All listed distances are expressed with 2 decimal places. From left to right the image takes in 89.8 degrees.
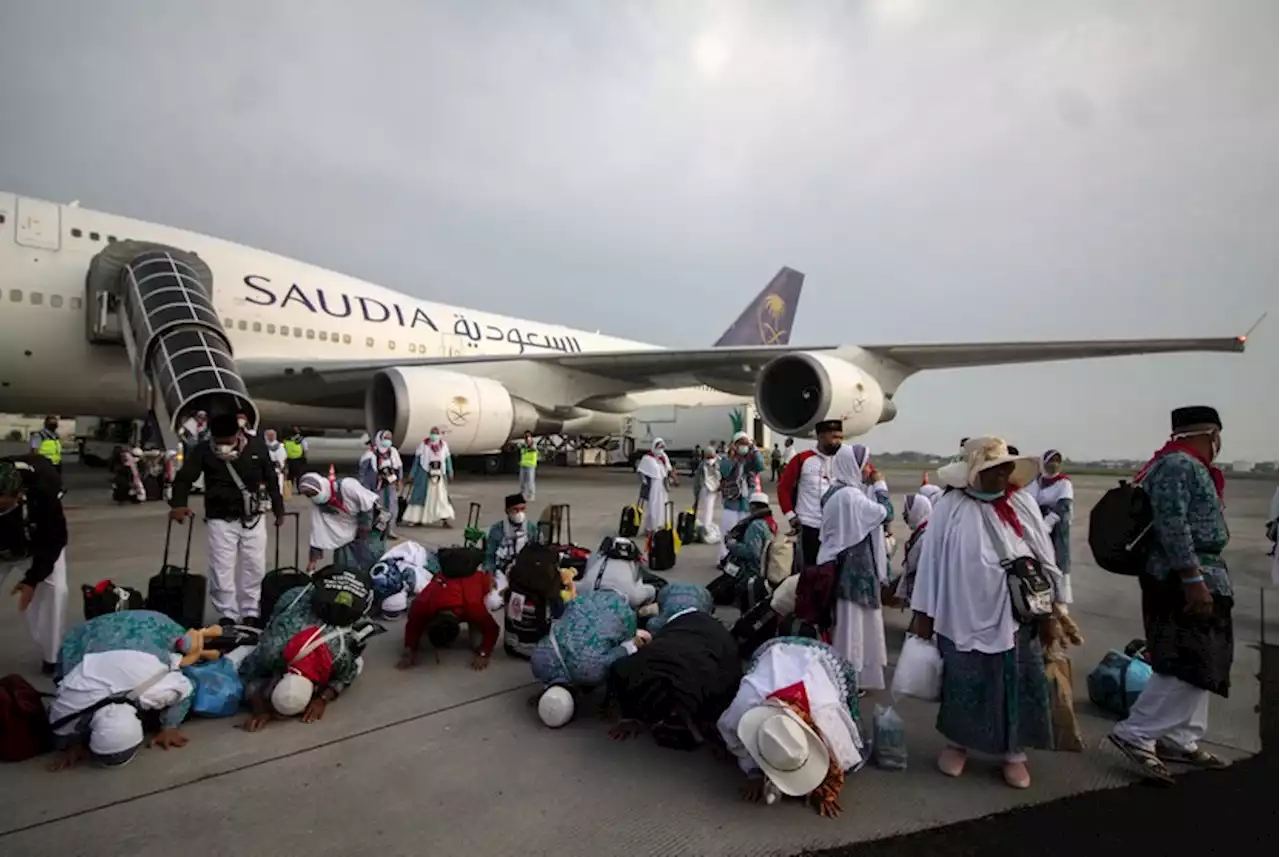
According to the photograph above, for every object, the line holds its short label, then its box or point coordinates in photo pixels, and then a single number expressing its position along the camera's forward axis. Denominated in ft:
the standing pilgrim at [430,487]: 27.04
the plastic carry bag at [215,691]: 9.48
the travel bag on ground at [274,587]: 13.20
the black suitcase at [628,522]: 22.42
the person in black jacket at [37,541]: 10.19
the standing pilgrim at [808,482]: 12.68
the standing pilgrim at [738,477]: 25.17
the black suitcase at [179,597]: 12.42
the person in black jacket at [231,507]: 12.75
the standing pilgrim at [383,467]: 25.30
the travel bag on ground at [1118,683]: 10.20
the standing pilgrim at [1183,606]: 8.19
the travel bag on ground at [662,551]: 19.86
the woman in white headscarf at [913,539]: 12.66
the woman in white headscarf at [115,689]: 7.99
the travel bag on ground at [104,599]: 11.69
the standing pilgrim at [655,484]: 26.73
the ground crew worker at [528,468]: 36.17
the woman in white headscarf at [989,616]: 8.19
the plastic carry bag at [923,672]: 8.87
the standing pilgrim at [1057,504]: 15.57
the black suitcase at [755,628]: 11.78
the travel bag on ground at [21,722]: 8.06
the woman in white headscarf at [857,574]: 10.42
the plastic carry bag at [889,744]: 8.47
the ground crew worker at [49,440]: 30.71
